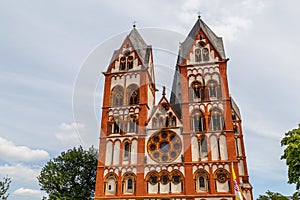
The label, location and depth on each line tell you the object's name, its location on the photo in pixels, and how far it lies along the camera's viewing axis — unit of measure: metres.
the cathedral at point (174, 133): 24.89
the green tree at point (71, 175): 32.69
